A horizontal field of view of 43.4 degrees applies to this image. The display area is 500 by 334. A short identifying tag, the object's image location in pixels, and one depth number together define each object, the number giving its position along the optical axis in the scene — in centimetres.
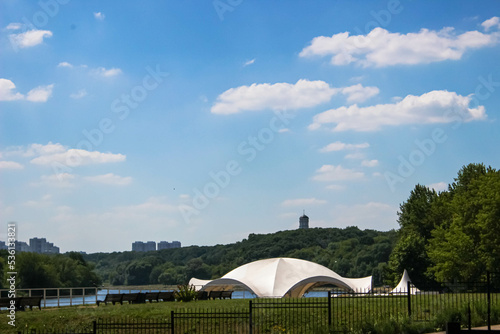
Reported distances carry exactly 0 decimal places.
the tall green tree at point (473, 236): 4859
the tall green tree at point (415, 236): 6850
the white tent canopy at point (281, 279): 5447
